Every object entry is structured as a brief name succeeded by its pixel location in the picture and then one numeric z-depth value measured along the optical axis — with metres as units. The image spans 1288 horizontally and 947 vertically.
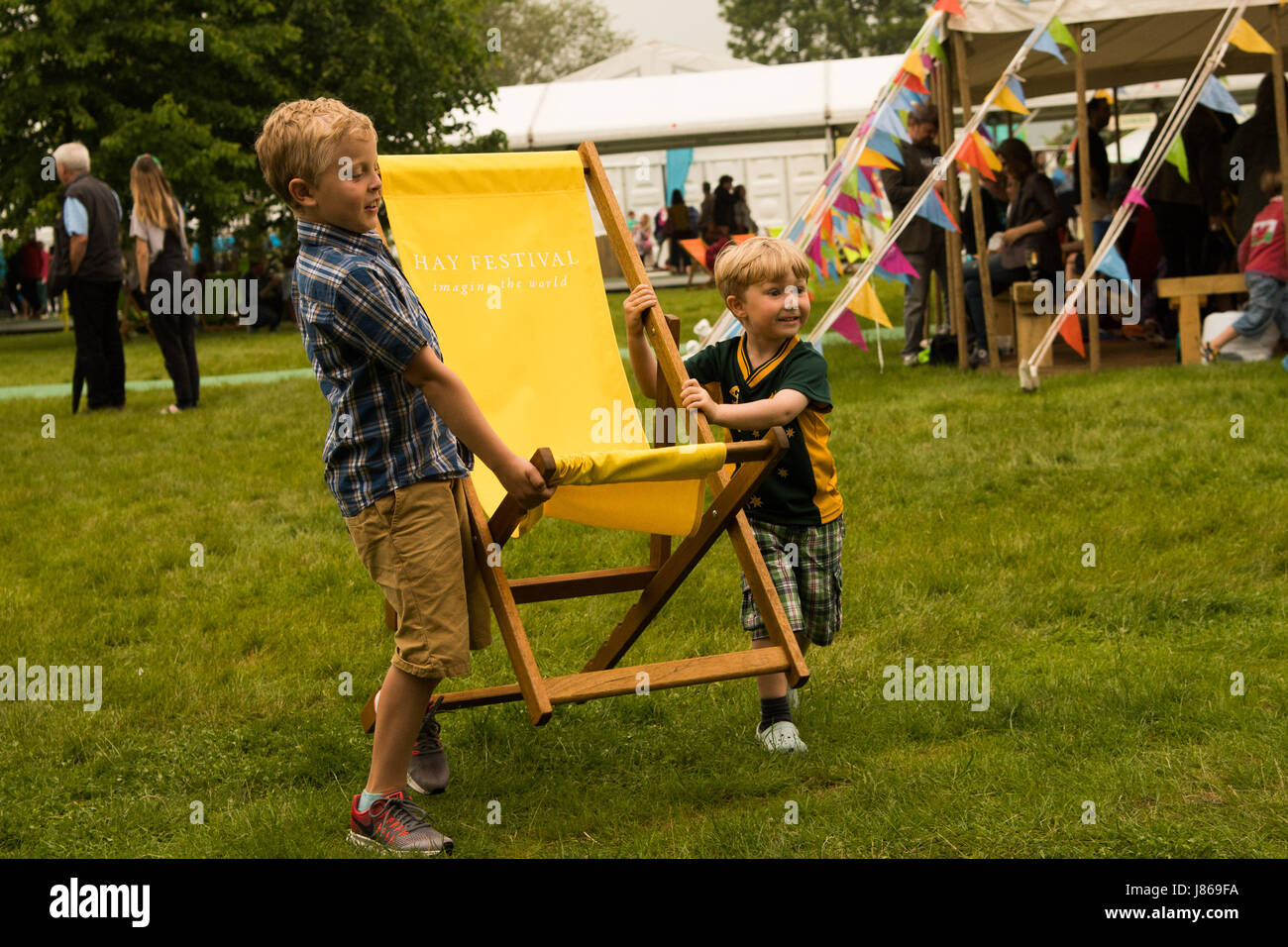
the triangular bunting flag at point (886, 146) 9.01
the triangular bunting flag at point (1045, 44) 8.50
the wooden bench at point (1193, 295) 8.92
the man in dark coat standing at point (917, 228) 10.22
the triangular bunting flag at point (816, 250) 9.20
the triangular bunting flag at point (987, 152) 8.46
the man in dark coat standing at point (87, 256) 9.86
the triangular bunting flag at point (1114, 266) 8.16
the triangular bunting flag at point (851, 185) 9.12
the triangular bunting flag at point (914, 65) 9.12
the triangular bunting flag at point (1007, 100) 8.49
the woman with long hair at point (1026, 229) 9.97
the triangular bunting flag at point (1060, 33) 8.45
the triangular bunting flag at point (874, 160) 8.95
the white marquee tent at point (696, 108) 23.56
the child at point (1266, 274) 8.34
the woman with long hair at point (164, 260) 9.72
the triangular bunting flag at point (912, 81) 9.20
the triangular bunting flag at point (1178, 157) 8.20
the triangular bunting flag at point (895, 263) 8.86
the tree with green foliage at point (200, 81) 19.69
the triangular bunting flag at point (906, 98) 9.26
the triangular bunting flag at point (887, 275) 8.87
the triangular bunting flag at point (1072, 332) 8.30
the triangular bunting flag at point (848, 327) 8.48
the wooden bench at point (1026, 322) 9.09
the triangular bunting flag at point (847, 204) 9.20
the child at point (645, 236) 27.44
